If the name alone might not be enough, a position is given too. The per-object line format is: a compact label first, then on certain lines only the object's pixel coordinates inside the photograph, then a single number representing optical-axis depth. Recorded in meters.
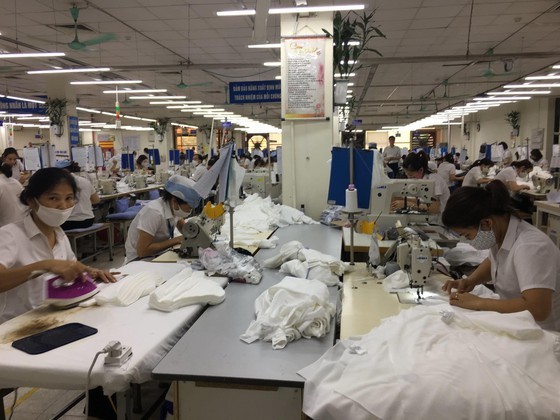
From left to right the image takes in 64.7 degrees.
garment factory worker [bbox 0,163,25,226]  4.49
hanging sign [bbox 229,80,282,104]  9.29
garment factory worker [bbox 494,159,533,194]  7.80
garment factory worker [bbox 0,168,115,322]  2.05
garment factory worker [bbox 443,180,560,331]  1.77
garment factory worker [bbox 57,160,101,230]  5.75
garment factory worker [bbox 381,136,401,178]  13.41
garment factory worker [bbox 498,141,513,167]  11.34
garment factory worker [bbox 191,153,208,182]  13.43
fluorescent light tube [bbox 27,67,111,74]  7.46
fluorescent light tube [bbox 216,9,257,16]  5.50
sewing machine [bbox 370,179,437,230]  3.43
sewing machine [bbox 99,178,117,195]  8.04
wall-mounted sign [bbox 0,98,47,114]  12.57
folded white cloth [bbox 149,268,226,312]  2.03
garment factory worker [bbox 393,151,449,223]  4.95
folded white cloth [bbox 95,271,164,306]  2.08
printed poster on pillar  5.11
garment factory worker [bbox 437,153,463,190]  9.00
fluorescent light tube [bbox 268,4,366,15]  4.58
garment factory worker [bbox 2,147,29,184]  7.95
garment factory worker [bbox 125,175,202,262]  3.19
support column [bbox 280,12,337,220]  5.16
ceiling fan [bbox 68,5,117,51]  6.40
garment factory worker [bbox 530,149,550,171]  10.45
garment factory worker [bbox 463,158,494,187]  8.40
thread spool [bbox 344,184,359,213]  2.81
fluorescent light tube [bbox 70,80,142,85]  8.72
